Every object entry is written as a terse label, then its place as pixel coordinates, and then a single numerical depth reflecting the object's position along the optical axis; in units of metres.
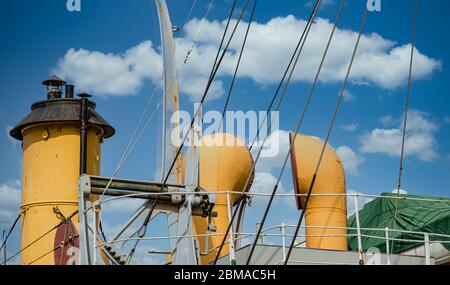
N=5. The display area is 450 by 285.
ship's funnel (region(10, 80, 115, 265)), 16.09
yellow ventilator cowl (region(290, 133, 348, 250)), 16.44
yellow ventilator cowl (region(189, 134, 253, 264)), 16.72
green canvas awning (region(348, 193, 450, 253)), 17.12
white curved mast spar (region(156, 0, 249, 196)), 12.97
